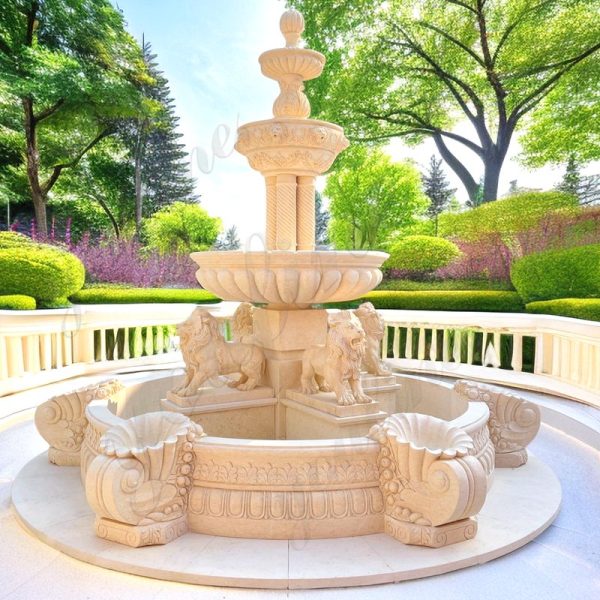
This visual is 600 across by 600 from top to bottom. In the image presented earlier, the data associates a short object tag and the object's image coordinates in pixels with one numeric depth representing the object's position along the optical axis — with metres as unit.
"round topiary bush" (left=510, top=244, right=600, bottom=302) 9.48
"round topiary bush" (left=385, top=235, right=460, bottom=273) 13.40
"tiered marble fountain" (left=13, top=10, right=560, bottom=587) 2.73
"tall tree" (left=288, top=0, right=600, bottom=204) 17.62
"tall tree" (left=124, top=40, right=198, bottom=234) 26.56
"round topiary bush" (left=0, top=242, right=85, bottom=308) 10.20
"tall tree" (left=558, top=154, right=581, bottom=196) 18.18
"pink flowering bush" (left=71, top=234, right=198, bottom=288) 15.88
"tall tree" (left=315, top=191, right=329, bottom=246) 25.47
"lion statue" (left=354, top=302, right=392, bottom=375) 4.46
